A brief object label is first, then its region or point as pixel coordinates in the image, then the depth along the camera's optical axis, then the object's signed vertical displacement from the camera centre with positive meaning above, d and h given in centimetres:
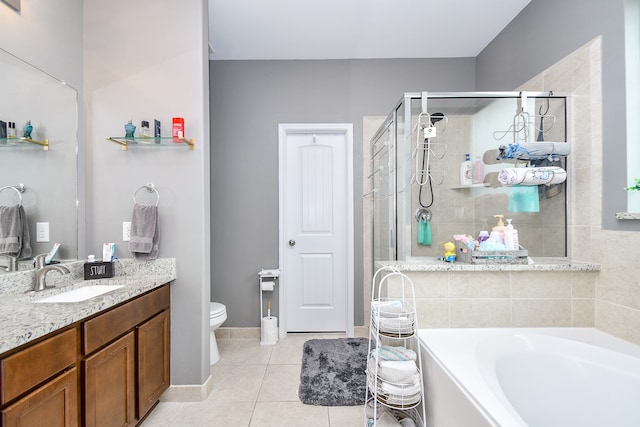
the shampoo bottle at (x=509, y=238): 174 -18
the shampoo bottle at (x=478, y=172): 208 +28
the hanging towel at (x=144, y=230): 179 -12
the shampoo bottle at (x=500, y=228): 179 -12
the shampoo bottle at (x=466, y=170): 213 +30
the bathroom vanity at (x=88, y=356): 96 -62
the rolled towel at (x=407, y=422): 152 -114
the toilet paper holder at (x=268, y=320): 277 -108
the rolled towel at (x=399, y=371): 141 -80
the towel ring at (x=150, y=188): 189 +15
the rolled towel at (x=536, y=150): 173 +36
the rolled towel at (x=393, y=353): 151 -77
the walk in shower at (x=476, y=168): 184 +29
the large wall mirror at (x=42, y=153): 145 +33
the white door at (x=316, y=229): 303 -20
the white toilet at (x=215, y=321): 226 -88
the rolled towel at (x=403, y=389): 139 -88
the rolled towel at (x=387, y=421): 153 -115
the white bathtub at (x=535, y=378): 117 -75
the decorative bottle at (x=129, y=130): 180 +51
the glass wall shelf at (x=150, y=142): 182 +45
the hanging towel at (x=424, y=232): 196 -16
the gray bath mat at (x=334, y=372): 190 -126
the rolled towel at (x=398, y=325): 150 -61
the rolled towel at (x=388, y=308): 154 -54
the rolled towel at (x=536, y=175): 175 +21
